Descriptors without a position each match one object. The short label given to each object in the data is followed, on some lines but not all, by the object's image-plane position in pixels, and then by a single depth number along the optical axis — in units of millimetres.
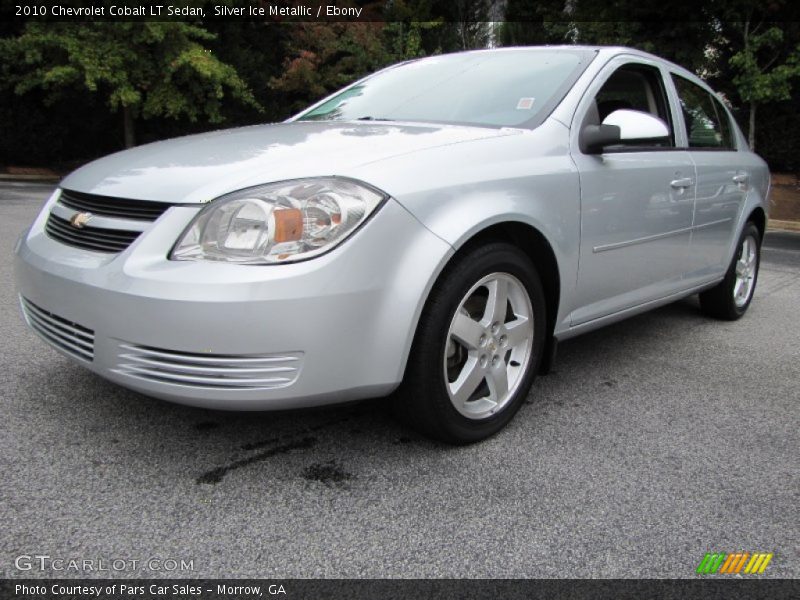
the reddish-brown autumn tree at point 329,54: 19625
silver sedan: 2012
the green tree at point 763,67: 12539
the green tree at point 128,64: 15781
